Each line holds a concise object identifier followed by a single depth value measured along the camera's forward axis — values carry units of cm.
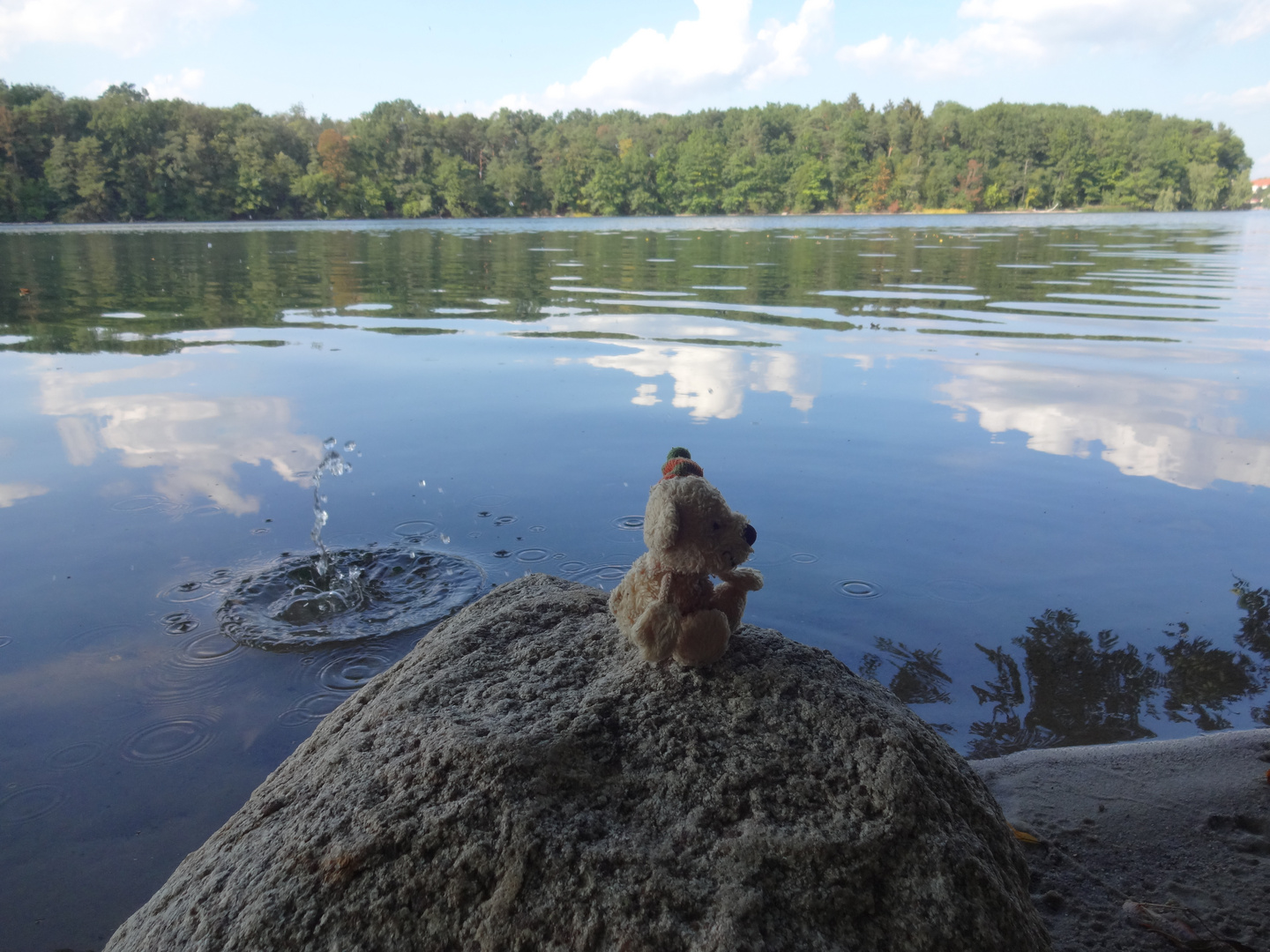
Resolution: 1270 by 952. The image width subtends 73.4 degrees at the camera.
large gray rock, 29
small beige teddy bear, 37
